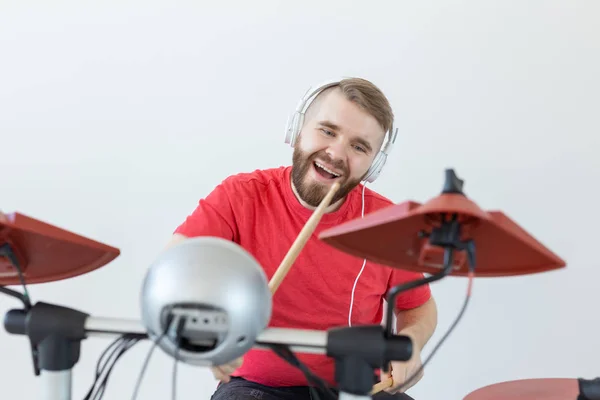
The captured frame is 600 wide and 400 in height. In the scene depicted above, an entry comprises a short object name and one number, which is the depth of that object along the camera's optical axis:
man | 1.15
